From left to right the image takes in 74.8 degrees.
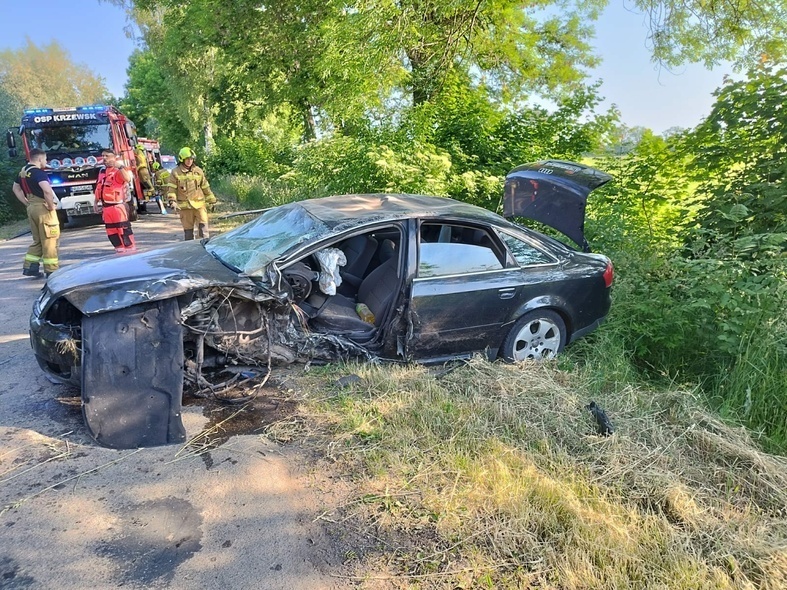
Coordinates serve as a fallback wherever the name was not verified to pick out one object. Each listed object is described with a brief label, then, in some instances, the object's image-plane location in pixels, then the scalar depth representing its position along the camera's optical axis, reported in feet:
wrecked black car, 10.42
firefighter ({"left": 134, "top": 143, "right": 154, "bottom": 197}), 48.86
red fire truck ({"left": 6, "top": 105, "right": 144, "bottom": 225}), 38.68
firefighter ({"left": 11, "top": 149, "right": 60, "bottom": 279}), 23.20
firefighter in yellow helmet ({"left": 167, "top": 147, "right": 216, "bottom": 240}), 26.43
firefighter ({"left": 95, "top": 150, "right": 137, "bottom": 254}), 24.25
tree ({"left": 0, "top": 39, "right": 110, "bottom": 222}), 103.30
